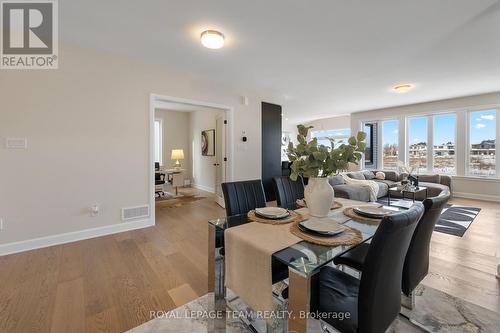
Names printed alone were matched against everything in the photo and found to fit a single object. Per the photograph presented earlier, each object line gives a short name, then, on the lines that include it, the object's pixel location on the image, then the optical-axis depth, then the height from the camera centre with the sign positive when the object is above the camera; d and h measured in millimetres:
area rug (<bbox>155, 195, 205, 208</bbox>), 4828 -885
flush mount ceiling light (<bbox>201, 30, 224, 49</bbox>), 2477 +1418
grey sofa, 4297 -477
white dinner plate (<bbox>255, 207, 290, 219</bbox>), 1530 -354
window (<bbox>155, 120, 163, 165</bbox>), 7125 +660
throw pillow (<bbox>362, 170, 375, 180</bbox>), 5965 -316
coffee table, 4441 -581
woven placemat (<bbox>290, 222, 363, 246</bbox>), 1169 -411
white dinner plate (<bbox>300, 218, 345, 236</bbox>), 1254 -378
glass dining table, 935 -485
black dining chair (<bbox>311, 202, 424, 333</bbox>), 906 -576
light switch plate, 2520 +237
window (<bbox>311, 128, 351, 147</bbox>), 9117 +1285
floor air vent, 3262 -739
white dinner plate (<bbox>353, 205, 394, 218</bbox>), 1573 -354
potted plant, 1482 +9
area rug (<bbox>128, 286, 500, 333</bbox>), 1479 -1097
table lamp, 6496 +249
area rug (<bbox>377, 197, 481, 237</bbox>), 3250 -939
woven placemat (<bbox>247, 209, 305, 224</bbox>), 1479 -383
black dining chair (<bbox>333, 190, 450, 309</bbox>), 1266 -537
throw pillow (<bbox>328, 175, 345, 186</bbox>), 4705 -374
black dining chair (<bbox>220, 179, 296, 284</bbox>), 1909 -300
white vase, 1528 -228
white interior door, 4656 +163
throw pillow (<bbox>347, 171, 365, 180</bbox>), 5503 -296
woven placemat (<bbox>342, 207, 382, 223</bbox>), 1558 -388
